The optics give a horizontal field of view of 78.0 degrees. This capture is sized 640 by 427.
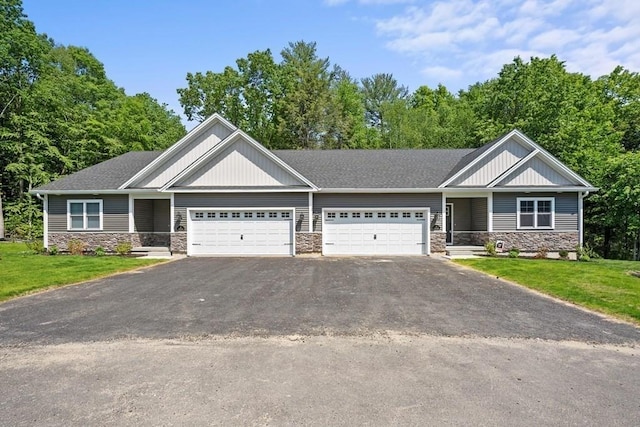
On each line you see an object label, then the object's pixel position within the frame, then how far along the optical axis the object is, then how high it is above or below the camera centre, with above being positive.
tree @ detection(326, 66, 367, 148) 38.28 +10.09
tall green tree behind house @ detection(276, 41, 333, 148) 37.50 +9.79
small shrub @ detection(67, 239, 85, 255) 18.20 -1.61
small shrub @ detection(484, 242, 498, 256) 17.23 -1.57
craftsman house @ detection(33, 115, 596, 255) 17.88 +0.37
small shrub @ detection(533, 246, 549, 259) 16.73 -1.74
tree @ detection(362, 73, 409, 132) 44.94 +13.60
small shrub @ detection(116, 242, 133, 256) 17.58 -1.62
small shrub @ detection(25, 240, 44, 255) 18.28 -1.63
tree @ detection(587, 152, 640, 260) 18.99 +0.63
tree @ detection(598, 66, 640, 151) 31.48 +9.39
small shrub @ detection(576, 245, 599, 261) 16.27 -1.72
